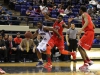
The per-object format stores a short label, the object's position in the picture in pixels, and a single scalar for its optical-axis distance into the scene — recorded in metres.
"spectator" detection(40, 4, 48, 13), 19.70
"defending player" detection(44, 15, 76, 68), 11.37
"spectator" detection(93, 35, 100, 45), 17.25
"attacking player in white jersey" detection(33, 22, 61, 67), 11.30
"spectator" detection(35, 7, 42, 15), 19.62
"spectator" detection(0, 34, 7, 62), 14.02
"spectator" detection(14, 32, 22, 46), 15.18
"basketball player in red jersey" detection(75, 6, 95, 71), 10.56
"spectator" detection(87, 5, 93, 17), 20.73
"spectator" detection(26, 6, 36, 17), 19.12
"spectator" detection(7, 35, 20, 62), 14.28
